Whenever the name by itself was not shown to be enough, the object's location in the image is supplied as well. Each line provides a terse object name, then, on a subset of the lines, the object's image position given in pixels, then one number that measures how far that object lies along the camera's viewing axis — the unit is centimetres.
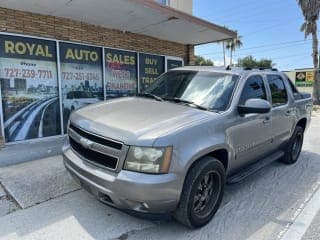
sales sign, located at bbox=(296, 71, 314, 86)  2684
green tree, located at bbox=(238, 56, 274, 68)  5321
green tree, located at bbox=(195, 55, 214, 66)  5319
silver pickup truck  281
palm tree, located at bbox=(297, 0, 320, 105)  2047
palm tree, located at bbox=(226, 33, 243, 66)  5225
